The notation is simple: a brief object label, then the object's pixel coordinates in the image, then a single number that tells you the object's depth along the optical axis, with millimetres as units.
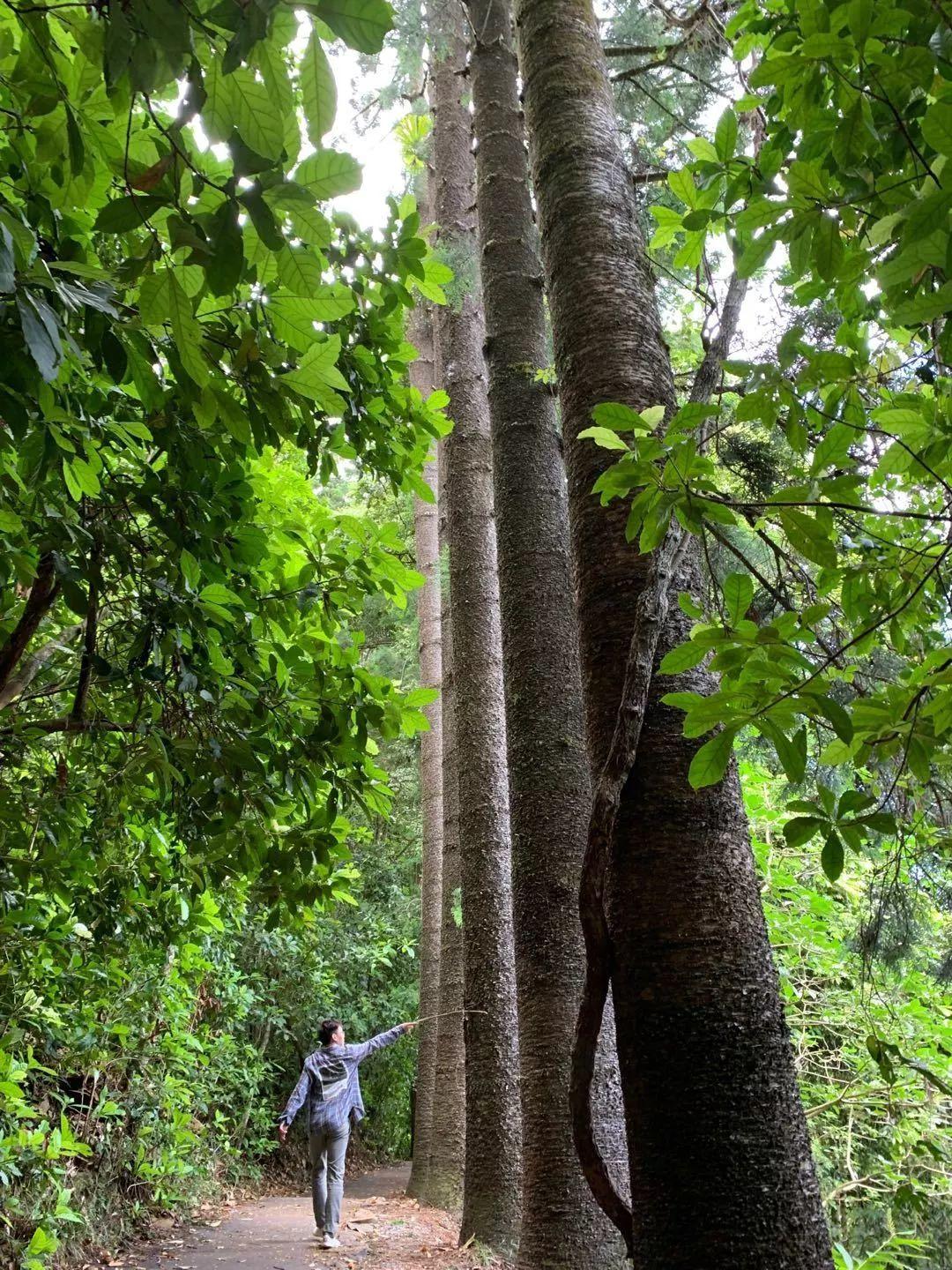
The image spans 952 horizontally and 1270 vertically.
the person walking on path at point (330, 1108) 6742
